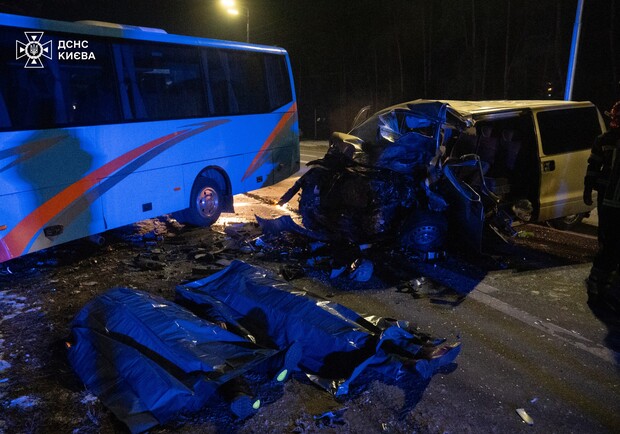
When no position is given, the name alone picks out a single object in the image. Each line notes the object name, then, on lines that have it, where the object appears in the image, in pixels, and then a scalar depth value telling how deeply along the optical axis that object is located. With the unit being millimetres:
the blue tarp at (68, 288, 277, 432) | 2771
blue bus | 5105
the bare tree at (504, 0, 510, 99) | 17853
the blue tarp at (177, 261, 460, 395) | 3268
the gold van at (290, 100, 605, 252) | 5852
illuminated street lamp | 20061
